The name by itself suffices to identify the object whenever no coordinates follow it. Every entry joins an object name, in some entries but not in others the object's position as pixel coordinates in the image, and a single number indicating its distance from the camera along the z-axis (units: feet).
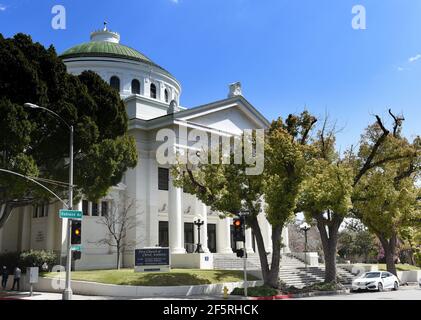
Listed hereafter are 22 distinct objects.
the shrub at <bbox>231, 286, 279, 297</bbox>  87.21
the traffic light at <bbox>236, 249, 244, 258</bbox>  80.07
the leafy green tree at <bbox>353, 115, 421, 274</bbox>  110.93
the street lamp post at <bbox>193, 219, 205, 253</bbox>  130.85
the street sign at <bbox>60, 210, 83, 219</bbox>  73.46
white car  97.45
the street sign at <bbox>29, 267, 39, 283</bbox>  91.20
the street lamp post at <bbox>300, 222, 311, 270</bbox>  141.97
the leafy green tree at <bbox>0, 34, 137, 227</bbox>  82.89
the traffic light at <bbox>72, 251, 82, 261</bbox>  73.97
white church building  128.67
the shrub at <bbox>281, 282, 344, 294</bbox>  94.78
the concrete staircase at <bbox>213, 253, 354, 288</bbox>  115.13
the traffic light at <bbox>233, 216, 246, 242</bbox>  79.71
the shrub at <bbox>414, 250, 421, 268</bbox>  168.56
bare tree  127.65
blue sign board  96.94
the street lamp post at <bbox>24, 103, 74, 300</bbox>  72.54
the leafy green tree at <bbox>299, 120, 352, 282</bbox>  95.71
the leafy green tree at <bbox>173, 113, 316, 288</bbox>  89.76
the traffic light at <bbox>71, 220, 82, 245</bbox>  73.41
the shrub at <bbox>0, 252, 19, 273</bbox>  115.85
